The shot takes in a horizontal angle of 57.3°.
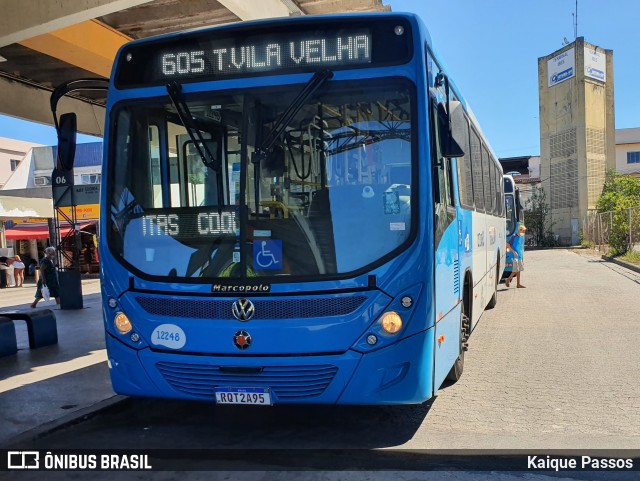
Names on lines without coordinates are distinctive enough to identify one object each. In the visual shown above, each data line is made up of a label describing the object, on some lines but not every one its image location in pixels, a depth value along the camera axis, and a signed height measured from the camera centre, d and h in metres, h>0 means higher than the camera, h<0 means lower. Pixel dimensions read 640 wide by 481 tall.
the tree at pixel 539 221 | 49.51 -1.13
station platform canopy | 8.20 +3.30
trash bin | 15.55 -1.66
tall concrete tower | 48.56 +6.51
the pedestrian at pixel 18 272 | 28.73 -2.12
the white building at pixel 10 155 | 49.41 +6.42
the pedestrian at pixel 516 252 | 16.94 -1.29
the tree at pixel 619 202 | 26.83 +0.14
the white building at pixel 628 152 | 71.00 +6.26
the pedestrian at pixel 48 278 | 15.84 -1.35
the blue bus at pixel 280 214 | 4.44 +0.04
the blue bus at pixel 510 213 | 17.08 -0.14
